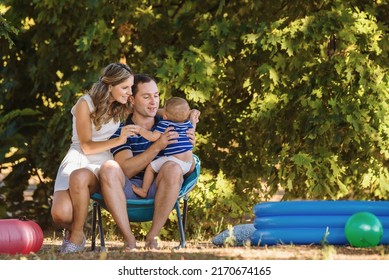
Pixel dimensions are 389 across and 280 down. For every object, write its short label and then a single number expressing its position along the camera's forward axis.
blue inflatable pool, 13.13
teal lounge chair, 12.95
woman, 12.62
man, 12.49
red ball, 12.65
